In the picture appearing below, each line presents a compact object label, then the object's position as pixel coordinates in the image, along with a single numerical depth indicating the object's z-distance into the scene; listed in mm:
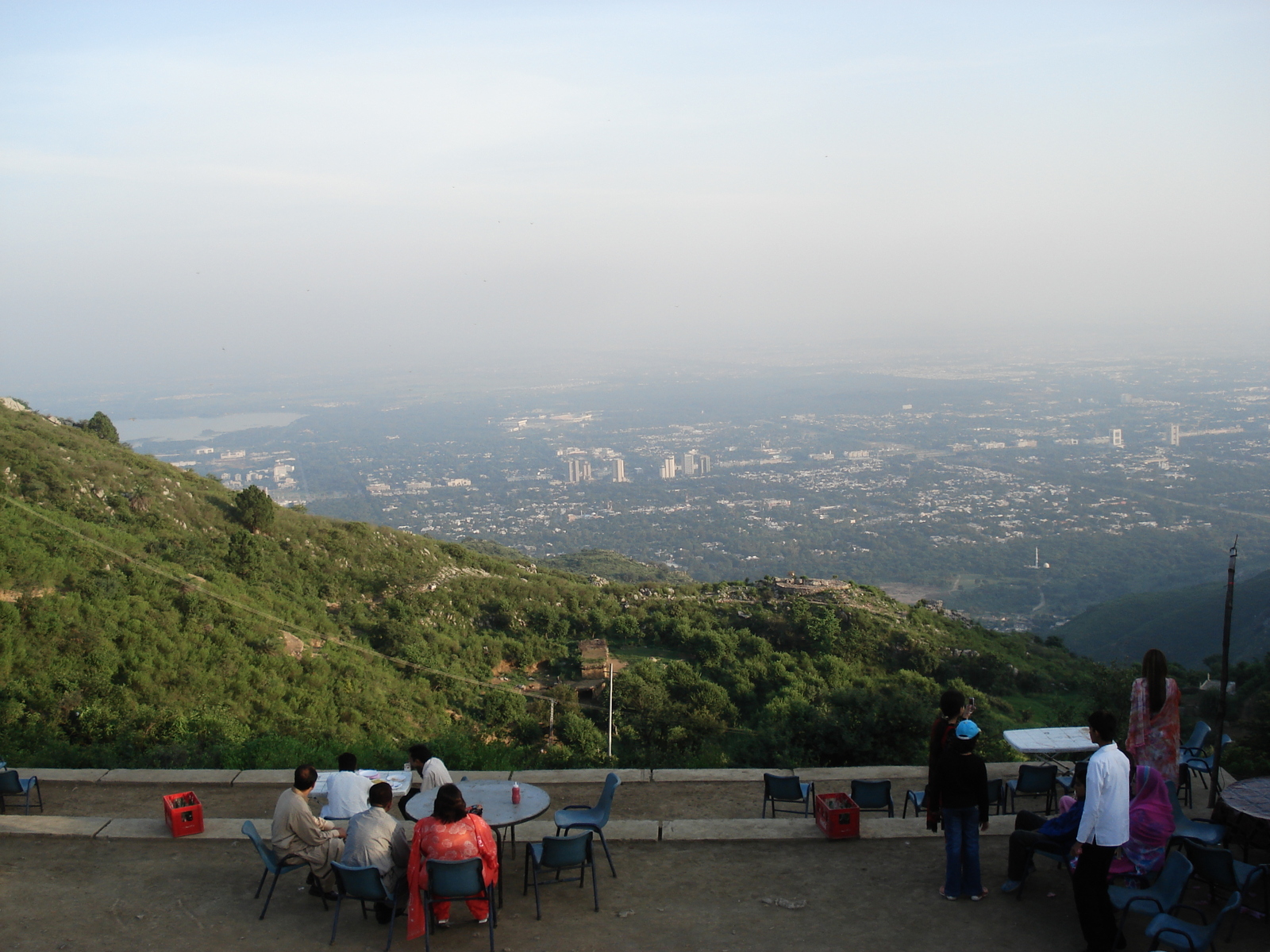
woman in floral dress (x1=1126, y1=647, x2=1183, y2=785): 5312
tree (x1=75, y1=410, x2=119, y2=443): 31422
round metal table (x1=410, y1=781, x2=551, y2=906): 5652
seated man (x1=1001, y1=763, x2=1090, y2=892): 5238
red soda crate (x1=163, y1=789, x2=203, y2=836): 6531
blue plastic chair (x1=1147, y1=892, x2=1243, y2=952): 4078
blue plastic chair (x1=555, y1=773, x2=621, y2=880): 5844
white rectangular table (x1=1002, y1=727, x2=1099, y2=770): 7039
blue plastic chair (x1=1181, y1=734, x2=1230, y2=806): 7387
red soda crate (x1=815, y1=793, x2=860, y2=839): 6234
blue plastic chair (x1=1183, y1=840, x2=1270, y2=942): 4527
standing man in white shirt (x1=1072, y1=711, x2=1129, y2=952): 4516
